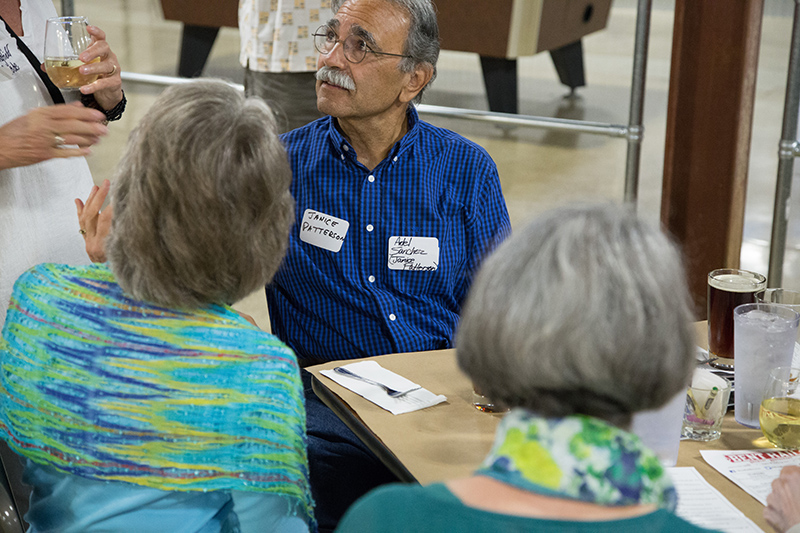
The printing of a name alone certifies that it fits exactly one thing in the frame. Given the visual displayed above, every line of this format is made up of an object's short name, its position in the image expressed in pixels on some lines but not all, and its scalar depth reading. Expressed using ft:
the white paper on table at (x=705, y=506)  8.64
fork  9.52
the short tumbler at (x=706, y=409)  9.19
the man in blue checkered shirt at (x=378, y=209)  10.83
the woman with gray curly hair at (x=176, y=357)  8.56
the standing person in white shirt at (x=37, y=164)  10.28
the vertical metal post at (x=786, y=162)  12.76
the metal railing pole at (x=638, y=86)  13.31
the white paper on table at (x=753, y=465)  8.85
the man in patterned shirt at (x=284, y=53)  13.93
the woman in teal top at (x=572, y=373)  7.59
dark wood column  12.92
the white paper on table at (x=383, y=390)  9.43
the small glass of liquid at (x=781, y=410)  9.10
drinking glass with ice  9.31
